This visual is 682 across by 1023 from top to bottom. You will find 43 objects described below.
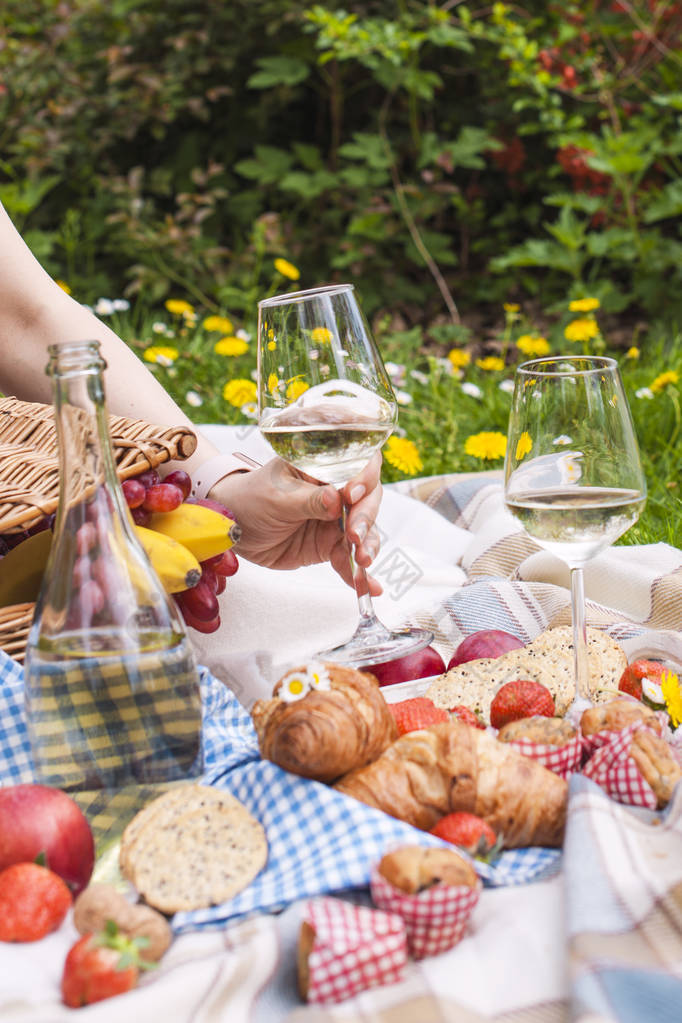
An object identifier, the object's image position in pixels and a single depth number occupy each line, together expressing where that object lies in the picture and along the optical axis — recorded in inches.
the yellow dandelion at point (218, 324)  152.9
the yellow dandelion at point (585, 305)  133.1
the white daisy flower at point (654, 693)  49.6
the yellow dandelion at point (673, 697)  49.6
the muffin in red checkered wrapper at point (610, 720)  43.5
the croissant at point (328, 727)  38.9
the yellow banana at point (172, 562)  52.1
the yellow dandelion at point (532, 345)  138.2
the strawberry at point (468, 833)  37.8
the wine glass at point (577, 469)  46.4
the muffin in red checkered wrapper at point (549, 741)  41.8
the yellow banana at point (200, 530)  56.8
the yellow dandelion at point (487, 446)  113.8
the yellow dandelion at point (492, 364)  143.4
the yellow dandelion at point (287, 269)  148.8
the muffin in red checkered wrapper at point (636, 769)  40.8
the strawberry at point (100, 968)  32.1
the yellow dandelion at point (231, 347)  140.3
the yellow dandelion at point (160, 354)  143.9
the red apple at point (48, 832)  36.6
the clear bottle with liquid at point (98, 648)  39.7
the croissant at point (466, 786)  38.5
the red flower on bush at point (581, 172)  190.2
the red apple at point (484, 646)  60.3
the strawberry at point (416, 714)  45.3
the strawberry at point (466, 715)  47.7
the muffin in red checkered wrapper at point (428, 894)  32.9
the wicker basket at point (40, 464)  49.8
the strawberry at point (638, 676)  51.8
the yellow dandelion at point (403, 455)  112.7
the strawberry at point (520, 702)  47.6
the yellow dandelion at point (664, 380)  123.6
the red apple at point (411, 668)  61.5
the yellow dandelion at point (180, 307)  160.2
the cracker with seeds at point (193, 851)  36.3
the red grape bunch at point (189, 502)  55.1
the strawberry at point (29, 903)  35.0
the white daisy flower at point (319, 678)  40.6
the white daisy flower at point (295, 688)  40.4
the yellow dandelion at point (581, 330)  137.9
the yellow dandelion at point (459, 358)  148.5
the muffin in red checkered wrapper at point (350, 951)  31.6
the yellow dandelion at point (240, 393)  123.1
